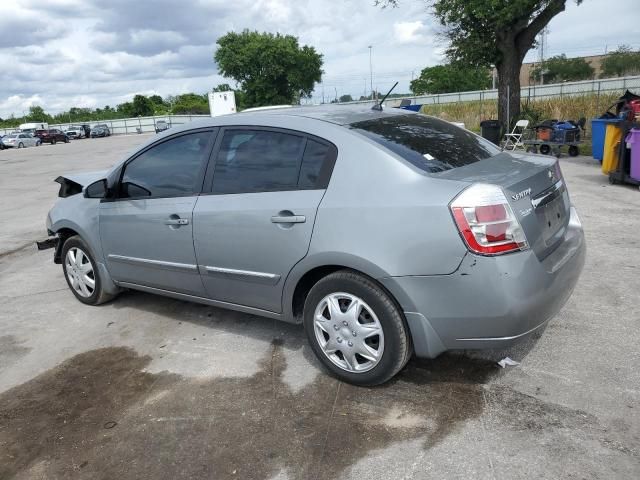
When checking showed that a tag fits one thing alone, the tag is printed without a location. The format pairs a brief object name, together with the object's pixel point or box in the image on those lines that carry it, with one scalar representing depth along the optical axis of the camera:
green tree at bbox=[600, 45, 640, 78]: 63.06
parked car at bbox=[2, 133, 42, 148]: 45.09
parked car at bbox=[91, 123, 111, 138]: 59.19
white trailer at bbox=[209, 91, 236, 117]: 38.84
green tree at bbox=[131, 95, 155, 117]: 86.44
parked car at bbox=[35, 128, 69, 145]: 49.90
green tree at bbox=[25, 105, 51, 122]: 89.01
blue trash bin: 11.56
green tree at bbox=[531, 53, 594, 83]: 80.19
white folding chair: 15.61
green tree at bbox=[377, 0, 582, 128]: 15.54
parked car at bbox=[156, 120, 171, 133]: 52.37
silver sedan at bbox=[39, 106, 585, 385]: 2.79
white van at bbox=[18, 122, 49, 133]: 66.19
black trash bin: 16.45
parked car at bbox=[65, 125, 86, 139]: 58.03
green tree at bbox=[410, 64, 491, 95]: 80.25
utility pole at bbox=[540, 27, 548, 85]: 70.88
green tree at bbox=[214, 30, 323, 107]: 70.00
